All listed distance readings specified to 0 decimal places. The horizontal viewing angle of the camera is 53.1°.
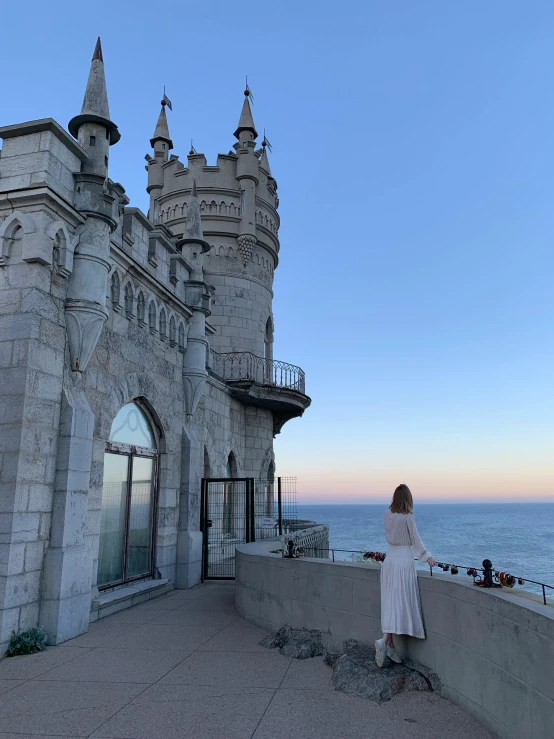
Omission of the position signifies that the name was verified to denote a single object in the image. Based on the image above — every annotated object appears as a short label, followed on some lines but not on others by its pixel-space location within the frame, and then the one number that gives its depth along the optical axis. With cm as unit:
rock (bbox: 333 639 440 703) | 522
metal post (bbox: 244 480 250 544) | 1259
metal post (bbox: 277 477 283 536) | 1241
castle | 713
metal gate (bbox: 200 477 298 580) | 1266
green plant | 668
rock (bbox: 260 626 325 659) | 663
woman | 546
